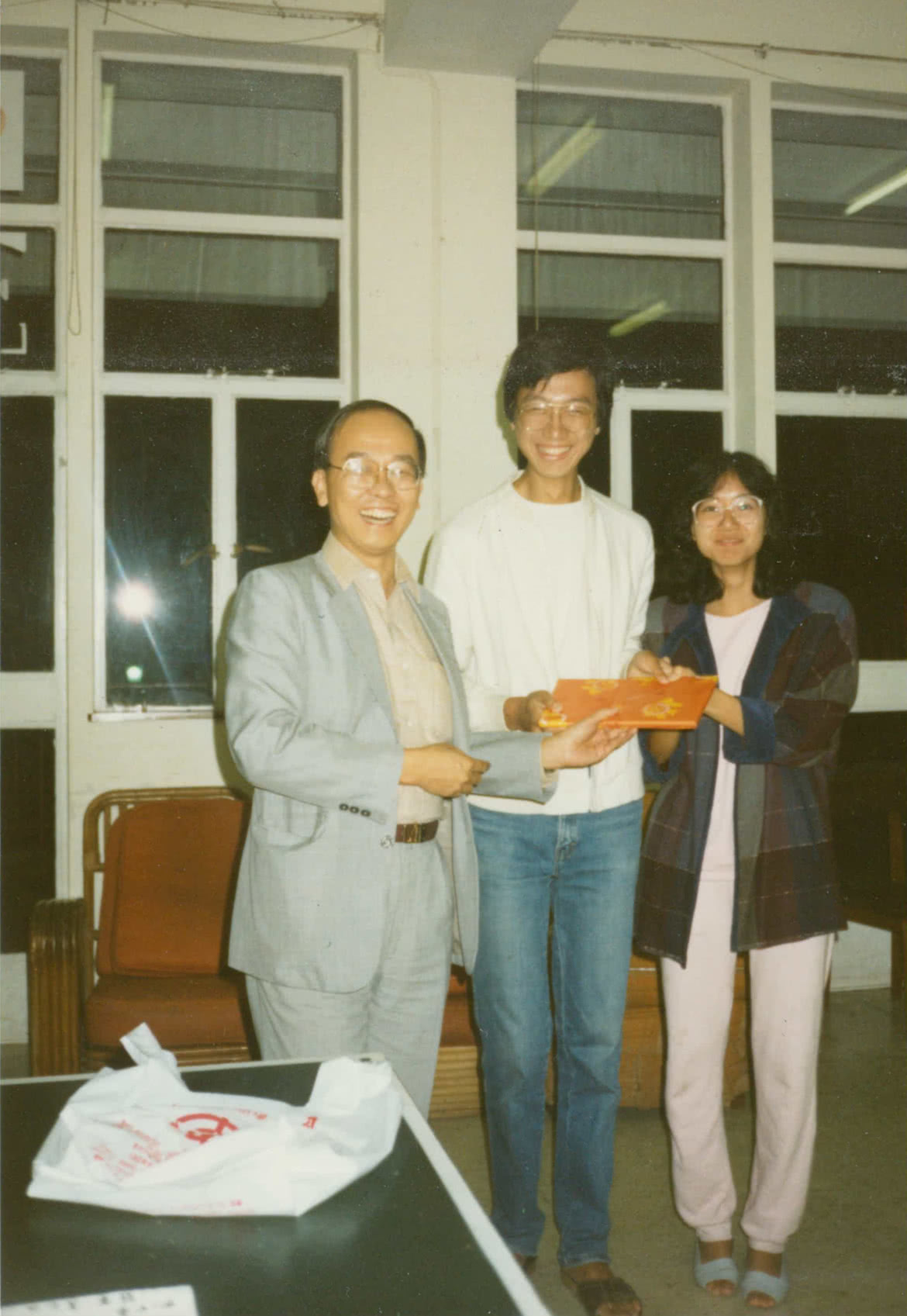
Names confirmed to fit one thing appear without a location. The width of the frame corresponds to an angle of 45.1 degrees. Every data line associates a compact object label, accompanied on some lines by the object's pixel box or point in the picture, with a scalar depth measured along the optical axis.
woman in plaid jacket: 2.20
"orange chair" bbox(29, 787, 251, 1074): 3.00
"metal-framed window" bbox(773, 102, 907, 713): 4.87
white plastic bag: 0.92
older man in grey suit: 1.70
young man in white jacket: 2.20
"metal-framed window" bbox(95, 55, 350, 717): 4.32
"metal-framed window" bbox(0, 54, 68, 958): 4.18
